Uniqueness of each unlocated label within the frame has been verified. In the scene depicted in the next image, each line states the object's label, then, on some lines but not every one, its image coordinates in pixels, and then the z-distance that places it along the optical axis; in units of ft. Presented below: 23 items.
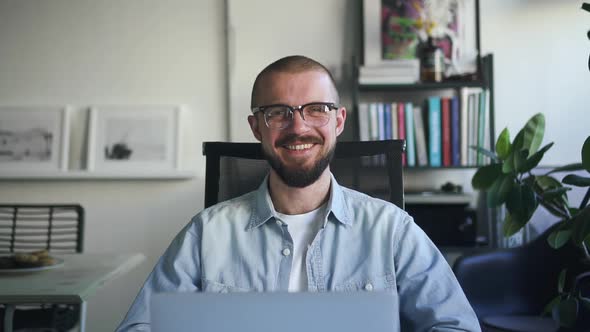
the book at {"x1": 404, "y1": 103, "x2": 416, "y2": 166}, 9.12
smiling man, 4.08
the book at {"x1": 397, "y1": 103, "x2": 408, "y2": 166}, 9.14
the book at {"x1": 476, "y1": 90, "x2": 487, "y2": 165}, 8.99
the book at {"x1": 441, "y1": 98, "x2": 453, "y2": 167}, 9.07
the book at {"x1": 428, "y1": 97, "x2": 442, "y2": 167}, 9.07
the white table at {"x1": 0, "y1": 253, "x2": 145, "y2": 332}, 4.82
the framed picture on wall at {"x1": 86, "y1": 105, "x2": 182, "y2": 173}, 10.07
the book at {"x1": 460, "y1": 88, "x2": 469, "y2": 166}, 9.03
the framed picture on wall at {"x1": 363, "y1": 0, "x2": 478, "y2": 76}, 9.47
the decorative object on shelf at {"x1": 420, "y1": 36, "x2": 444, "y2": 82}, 9.19
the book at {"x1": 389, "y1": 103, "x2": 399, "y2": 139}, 9.12
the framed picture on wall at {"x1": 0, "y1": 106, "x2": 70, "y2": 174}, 10.12
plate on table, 5.75
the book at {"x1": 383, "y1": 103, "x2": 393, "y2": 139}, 9.15
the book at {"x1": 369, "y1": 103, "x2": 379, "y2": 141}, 9.12
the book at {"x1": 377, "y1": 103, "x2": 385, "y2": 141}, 9.14
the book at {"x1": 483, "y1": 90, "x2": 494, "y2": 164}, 9.02
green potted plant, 6.52
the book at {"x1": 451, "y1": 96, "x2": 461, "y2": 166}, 9.07
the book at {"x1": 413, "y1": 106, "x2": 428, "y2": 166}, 9.16
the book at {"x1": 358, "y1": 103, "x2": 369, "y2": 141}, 9.16
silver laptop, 2.14
